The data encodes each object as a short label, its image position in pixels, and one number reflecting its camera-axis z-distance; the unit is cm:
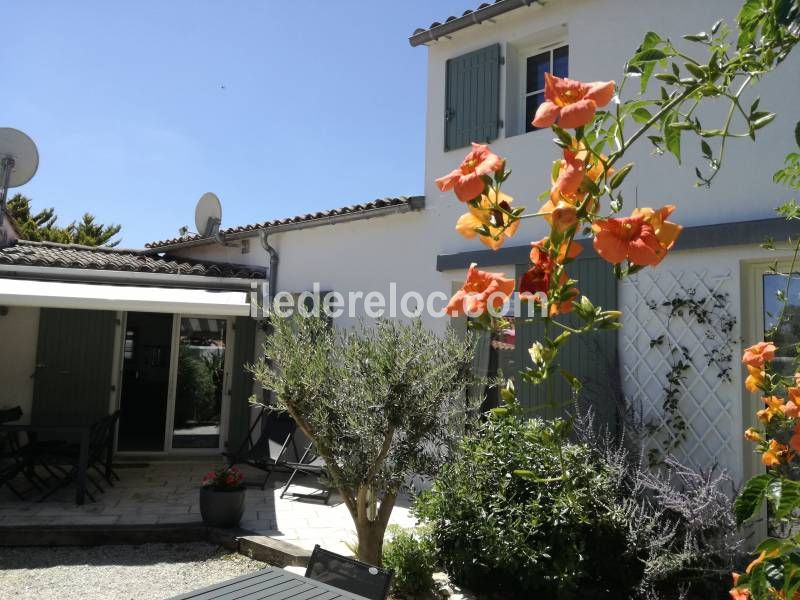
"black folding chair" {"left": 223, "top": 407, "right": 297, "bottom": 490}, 1273
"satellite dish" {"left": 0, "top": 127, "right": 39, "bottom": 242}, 1556
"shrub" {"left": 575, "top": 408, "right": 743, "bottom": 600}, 709
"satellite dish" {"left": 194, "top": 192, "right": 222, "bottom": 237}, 1803
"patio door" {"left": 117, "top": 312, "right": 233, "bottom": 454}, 1622
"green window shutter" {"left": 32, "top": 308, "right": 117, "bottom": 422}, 1499
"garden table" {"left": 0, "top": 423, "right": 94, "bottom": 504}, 1065
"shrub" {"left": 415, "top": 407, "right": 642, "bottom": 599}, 701
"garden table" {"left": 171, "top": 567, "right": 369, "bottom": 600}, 464
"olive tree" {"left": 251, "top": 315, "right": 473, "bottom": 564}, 715
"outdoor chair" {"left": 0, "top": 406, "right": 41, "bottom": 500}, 1101
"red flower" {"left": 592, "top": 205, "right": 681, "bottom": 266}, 158
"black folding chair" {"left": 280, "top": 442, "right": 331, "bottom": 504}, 1177
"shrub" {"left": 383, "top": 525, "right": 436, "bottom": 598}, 741
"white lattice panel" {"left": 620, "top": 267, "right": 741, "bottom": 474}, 806
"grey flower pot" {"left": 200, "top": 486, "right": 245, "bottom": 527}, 984
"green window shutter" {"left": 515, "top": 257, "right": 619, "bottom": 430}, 902
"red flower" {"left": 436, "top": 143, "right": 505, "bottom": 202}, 173
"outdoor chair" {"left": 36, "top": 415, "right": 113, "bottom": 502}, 1120
